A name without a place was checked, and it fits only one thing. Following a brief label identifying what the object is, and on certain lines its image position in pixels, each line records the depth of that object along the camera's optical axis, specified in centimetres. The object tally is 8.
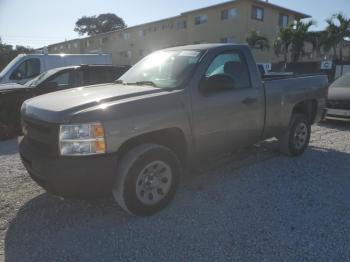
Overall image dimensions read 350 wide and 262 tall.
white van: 1097
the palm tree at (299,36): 2620
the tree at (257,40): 2594
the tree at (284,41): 2634
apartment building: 2733
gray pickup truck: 293
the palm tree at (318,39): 2659
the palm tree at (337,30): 2602
